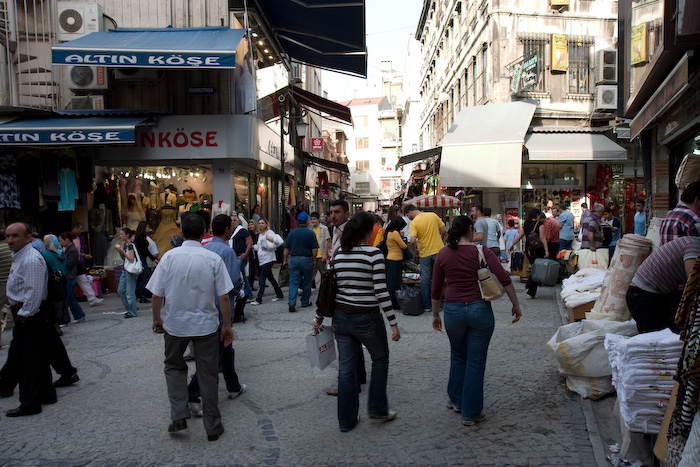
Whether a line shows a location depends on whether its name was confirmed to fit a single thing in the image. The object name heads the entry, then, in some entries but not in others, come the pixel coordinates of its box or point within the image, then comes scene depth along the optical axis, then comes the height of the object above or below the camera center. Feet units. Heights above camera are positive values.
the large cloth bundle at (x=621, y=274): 18.69 -2.53
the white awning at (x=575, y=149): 58.23 +5.88
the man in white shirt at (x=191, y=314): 13.91 -2.66
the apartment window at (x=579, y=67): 64.23 +16.22
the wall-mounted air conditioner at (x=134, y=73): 45.68 +11.76
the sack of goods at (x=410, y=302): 29.94 -5.22
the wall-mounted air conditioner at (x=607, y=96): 60.23 +11.90
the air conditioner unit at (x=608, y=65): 61.67 +15.69
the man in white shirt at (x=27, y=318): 16.39 -3.15
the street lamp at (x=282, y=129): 54.08 +9.29
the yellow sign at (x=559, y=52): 63.05 +17.72
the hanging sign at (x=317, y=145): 93.50 +11.11
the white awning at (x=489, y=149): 59.52 +6.35
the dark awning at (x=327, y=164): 81.30 +6.81
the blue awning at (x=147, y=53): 36.17 +10.76
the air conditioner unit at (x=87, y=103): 45.44 +9.30
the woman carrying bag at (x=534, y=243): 34.32 -2.50
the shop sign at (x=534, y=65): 60.29 +15.83
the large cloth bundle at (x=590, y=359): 16.05 -4.66
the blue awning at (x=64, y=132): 37.83 +5.83
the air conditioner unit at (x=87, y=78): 45.01 +11.26
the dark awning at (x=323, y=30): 44.96 +16.42
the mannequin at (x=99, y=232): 46.52 -1.58
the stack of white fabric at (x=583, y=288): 23.63 -3.87
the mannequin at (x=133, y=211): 48.57 +0.16
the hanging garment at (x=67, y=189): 42.65 +1.99
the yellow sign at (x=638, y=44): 31.24 +9.52
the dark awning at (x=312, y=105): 58.70 +11.80
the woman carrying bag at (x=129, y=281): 31.63 -3.99
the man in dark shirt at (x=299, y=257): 31.65 -2.81
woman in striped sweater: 14.16 -2.68
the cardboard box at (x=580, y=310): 23.50 -4.63
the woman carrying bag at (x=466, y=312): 14.35 -2.83
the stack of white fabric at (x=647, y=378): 11.79 -3.87
